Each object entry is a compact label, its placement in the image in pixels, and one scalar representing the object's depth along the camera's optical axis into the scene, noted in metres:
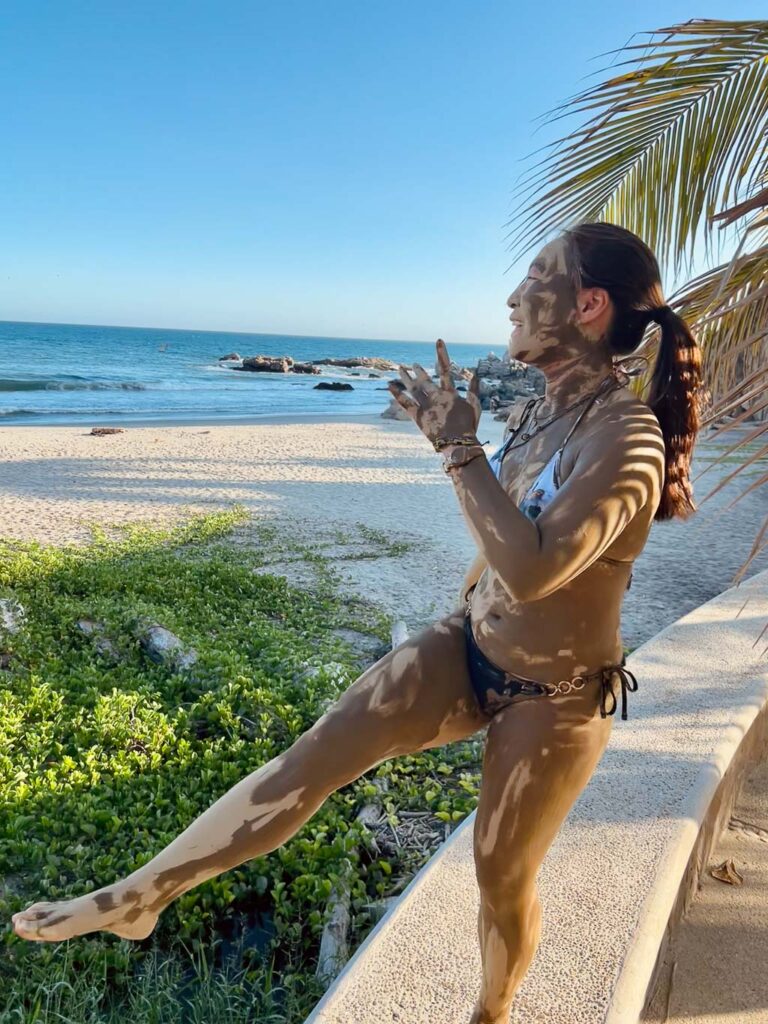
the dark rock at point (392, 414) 26.26
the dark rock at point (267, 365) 58.91
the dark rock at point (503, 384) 30.33
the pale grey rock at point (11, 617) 5.41
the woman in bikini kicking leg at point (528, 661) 1.57
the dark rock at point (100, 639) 5.16
